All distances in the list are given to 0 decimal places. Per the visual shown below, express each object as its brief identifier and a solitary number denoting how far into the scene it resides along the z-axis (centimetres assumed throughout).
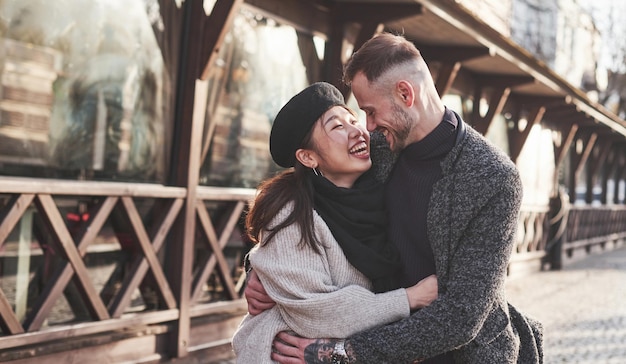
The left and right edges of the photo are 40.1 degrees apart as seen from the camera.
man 241
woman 247
